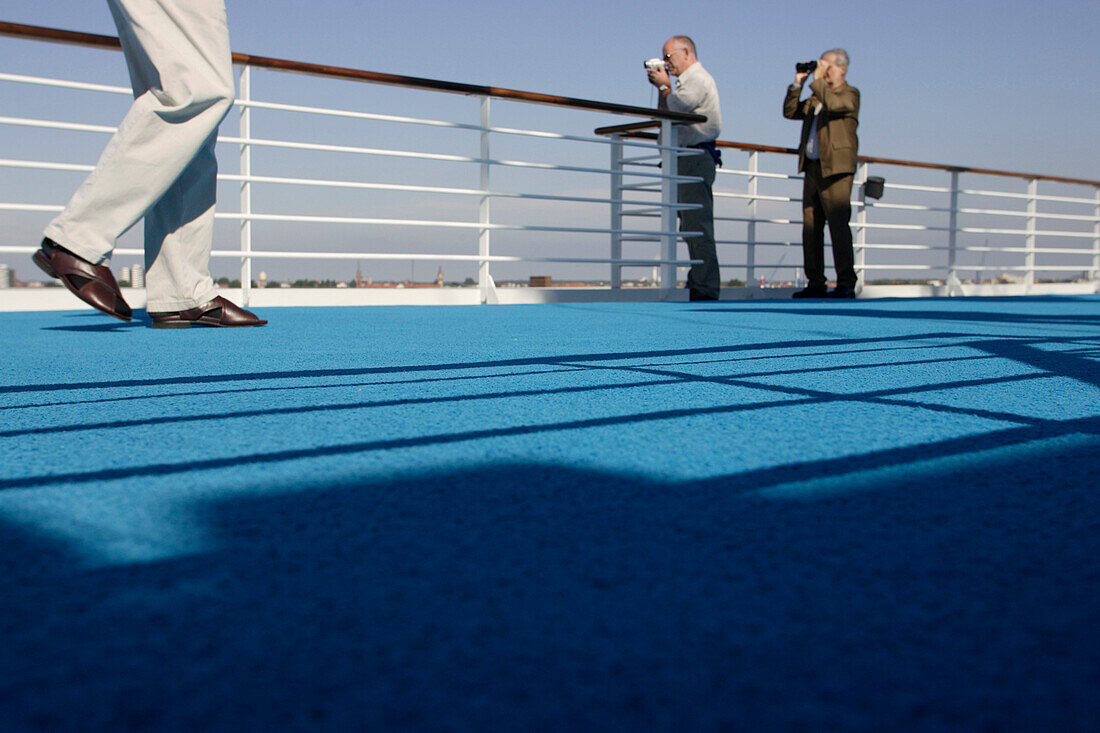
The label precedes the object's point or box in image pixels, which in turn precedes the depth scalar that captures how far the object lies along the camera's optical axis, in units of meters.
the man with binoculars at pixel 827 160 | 4.45
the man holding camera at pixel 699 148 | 4.32
